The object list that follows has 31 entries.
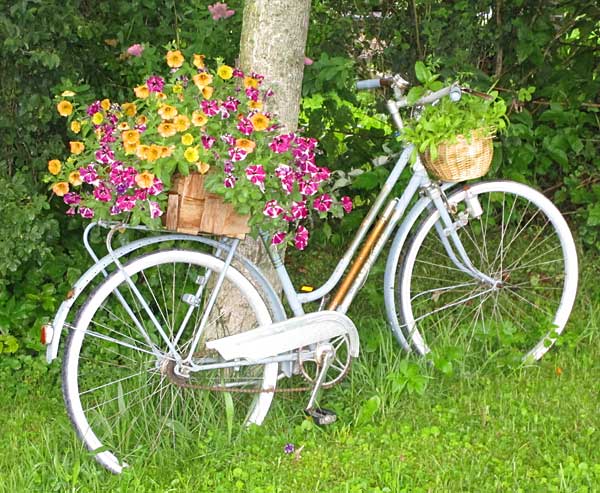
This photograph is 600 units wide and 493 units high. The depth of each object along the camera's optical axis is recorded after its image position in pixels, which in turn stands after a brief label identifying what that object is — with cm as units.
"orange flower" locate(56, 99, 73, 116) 580
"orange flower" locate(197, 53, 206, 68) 567
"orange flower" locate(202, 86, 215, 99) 557
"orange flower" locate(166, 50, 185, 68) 572
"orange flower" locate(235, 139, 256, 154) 548
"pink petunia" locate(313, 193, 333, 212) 602
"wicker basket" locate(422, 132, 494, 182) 628
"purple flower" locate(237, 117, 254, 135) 554
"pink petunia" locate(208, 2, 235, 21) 706
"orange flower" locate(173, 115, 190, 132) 538
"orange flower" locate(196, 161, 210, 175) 546
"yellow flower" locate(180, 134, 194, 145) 538
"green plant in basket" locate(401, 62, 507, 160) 626
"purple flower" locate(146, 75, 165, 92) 574
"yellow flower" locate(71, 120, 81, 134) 579
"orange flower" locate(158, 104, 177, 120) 539
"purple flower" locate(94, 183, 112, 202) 554
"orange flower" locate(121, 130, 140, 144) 540
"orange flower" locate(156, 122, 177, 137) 536
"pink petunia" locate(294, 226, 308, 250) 604
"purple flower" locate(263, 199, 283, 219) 561
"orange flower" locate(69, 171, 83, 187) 564
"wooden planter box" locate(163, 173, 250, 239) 556
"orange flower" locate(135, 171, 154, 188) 537
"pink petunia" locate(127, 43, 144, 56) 686
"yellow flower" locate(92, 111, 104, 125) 571
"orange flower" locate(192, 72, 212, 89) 556
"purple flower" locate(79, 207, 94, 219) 568
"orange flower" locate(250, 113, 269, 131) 557
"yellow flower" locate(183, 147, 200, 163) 537
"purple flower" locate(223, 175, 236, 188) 547
